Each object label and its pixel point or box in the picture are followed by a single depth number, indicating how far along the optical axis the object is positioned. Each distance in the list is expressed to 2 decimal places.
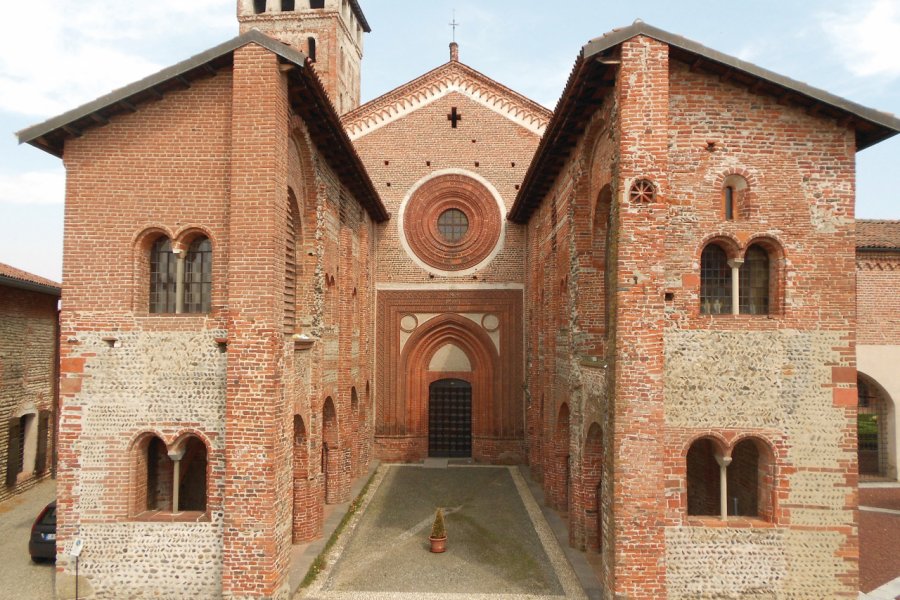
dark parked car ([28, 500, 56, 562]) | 9.98
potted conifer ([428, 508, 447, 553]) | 11.09
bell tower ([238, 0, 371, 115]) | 23.20
